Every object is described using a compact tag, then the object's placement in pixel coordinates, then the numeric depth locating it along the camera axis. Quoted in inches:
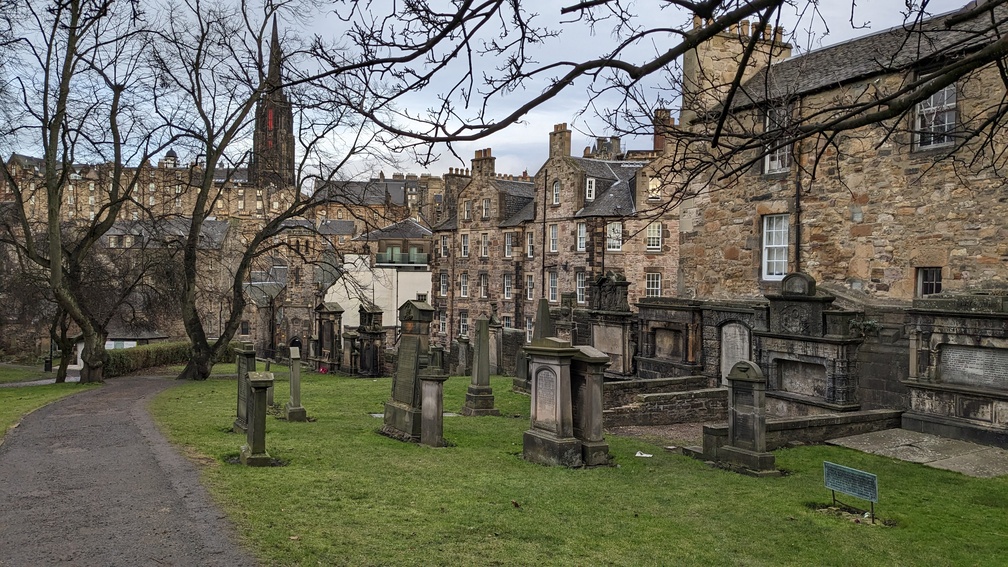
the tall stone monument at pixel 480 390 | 656.4
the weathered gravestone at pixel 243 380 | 483.5
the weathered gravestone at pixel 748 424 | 417.1
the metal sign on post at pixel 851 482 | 311.9
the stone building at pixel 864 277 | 512.7
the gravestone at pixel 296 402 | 575.2
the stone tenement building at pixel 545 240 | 1536.7
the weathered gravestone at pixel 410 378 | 496.7
